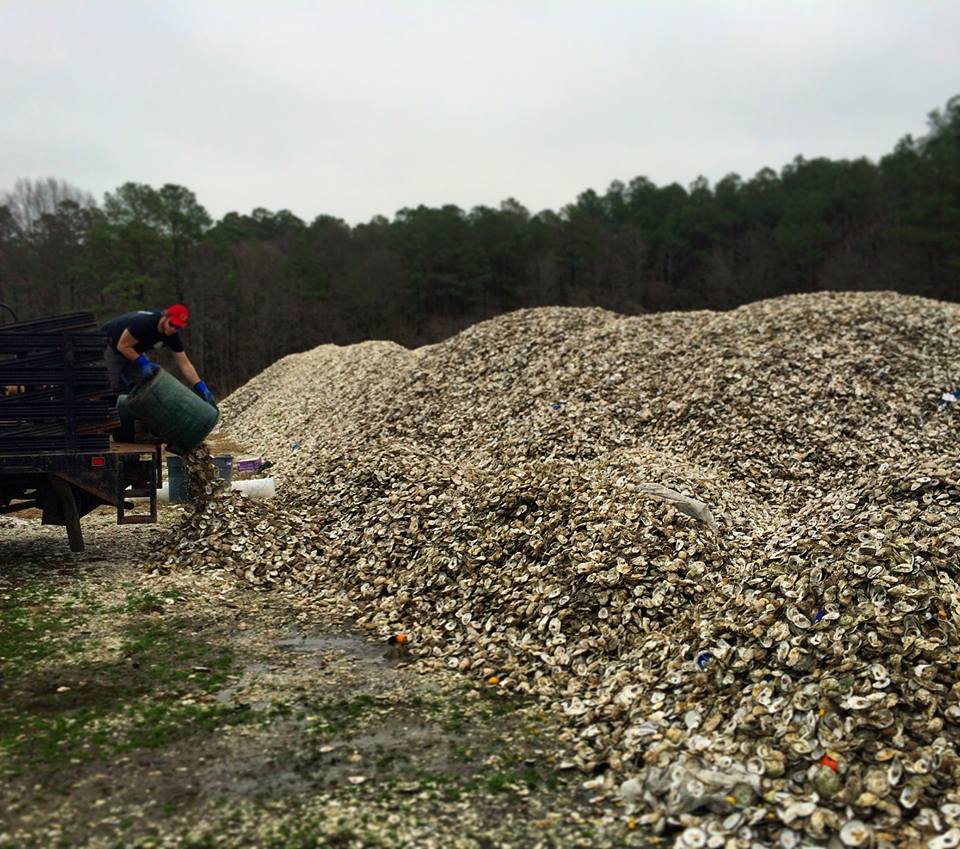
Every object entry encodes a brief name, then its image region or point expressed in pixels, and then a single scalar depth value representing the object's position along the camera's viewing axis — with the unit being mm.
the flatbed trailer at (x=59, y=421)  8492
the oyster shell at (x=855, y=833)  4105
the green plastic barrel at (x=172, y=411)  8906
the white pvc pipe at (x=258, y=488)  12544
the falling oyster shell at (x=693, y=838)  4188
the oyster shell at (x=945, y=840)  4023
